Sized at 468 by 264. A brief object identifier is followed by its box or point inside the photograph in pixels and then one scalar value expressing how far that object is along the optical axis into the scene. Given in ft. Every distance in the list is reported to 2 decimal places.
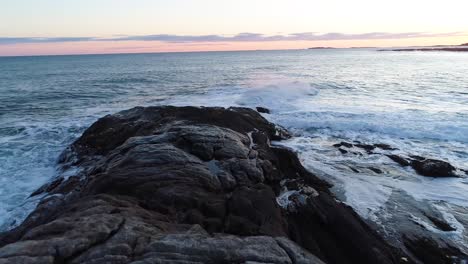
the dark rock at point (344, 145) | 56.22
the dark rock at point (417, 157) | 50.09
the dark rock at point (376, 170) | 45.08
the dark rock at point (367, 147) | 54.85
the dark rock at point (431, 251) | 27.27
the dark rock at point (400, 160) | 47.91
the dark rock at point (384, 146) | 55.62
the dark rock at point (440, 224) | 31.69
